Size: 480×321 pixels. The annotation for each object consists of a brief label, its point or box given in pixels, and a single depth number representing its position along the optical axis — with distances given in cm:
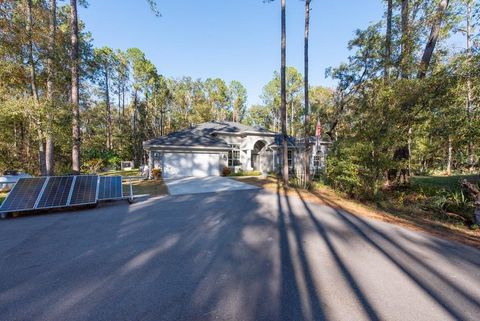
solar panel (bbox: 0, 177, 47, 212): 548
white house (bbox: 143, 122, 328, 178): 1483
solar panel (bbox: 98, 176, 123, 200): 675
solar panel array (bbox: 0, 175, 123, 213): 566
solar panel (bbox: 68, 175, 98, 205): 624
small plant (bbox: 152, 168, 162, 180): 1394
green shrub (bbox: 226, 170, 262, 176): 1656
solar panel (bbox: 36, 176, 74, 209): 586
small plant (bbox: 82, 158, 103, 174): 1864
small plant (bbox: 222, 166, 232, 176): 1608
